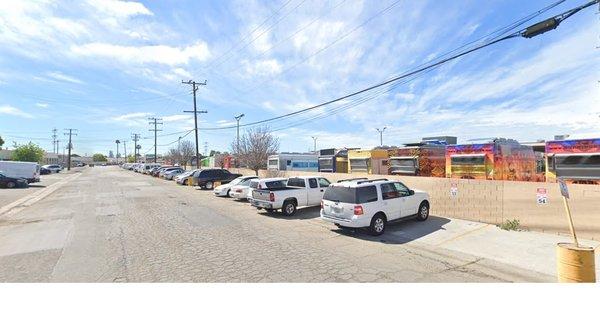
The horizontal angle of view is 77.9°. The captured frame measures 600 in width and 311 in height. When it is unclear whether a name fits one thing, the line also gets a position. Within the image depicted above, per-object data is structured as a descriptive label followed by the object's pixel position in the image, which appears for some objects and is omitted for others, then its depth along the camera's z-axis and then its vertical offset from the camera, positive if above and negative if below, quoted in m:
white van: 36.47 -0.31
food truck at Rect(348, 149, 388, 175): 31.67 +0.00
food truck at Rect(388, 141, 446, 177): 27.00 +0.05
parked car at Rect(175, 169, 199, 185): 35.44 -1.37
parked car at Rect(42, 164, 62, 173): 74.06 -0.50
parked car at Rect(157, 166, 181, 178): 48.56 -0.86
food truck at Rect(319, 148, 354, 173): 38.72 +0.05
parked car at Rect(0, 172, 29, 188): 31.84 -1.35
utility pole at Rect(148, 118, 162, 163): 88.19 +8.97
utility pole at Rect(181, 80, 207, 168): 45.00 +6.42
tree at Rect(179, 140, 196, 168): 89.06 +3.00
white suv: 11.35 -1.37
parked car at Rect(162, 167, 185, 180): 46.41 -1.14
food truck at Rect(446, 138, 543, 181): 21.89 -0.14
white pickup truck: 15.80 -1.45
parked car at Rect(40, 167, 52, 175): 65.47 -0.93
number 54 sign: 11.20 -1.13
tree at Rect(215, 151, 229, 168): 67.88 +0.78
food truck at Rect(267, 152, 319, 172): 40.03 +0.04
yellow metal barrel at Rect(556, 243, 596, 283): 6.37 -1.83
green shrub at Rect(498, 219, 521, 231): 11.72 -2.12
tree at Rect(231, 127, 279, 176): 43.22 +1.49
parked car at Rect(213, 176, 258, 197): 23.63 -1.62
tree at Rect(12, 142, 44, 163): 94.25 +3.34
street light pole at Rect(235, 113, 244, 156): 51.70 +2.88
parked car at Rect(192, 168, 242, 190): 30.64 -1.15
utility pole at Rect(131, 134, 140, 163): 135.41 +9.52
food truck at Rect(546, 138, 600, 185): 15.85 -0.09
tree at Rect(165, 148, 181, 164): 94.61 +2.14
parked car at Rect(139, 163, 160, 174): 67.99 -0.69
